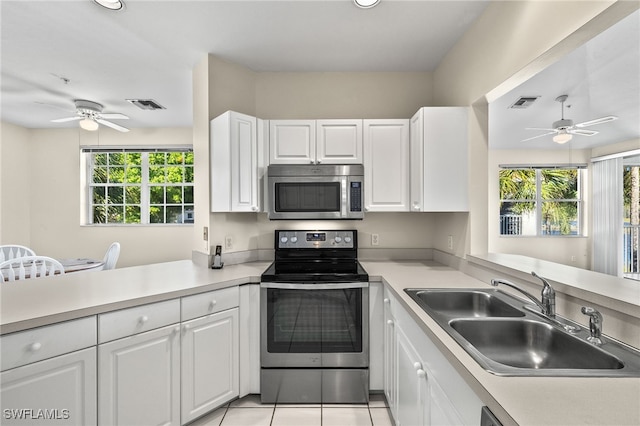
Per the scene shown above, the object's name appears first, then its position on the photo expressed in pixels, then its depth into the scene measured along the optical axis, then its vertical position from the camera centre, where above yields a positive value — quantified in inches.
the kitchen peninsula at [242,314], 26.3 -16.6
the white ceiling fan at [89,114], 134.2 +45.7
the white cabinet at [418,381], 35.1 -25.2
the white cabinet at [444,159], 84.7 +15.7
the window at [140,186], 189.9 +18.4
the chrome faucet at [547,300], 47.8 -13.7
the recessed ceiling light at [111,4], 71.8 +51.1
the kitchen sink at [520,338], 34.0 -17.8
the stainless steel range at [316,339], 80.1 -33.5
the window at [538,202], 243.6 +10.1
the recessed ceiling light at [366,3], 72.0 +51.1
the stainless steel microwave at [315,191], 94.8 +7.4
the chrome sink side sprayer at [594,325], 39.2 -14.6
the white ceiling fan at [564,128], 140.7 +43.7
